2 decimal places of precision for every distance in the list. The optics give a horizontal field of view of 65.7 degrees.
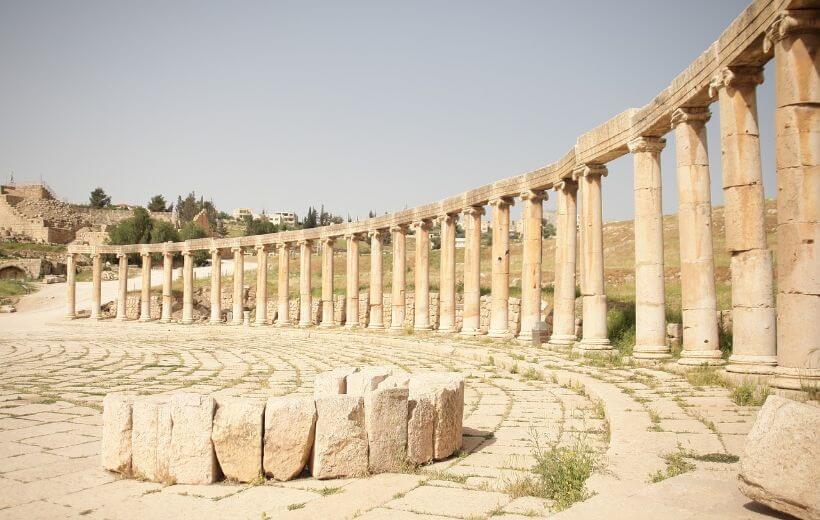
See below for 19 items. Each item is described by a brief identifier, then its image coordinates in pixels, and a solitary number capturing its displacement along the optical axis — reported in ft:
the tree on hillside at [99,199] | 418.31
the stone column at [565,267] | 60.59
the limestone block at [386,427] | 20.08
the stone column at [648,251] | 47.37
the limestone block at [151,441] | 19.74
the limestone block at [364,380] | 25.38
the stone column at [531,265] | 66.80
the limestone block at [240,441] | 19.30
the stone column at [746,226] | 34.63
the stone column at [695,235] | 41.68
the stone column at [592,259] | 54.29
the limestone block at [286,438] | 19.36
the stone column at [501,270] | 73.31
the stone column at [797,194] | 29.07
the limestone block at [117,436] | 20.29
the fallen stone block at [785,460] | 12.59
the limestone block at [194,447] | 19.40
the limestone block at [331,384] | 26.25
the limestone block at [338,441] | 19.57
